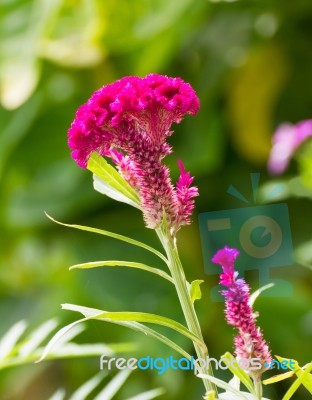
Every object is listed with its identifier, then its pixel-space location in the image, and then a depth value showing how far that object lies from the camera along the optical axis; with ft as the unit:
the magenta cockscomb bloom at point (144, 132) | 3.33
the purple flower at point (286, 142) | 8.09
